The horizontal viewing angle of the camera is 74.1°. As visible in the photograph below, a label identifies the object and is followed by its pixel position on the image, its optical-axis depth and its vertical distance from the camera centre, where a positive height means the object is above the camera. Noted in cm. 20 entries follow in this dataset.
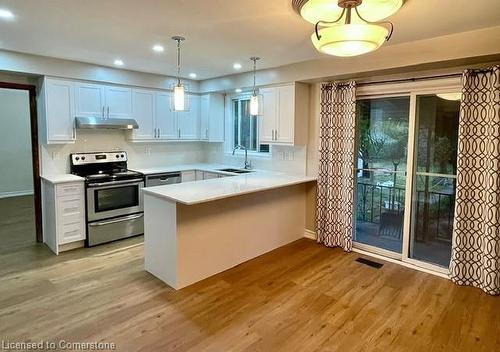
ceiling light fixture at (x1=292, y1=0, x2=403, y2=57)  189 +88
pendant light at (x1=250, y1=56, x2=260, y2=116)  394 +52
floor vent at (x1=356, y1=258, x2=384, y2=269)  390 -137
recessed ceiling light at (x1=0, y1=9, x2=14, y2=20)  261 +107
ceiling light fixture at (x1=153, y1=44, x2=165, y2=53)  356 +109
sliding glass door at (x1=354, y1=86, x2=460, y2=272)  366 -31
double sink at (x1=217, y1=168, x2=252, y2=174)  539 -37
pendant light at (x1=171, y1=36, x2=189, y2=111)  318 +49
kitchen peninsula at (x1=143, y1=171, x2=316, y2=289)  326 -84
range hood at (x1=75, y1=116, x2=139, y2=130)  447 +34
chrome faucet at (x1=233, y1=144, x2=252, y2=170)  556 -25
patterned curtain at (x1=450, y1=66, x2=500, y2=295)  313 -35
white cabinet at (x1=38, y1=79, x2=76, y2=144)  424 +47
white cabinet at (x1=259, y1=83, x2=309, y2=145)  449 +48
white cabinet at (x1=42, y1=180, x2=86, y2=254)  414 -86
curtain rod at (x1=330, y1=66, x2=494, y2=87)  317 +78
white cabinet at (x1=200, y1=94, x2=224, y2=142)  591 +55
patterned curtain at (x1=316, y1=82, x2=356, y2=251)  420 -20
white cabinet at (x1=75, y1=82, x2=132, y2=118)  456 +67
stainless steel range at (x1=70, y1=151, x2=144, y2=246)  440 -69
